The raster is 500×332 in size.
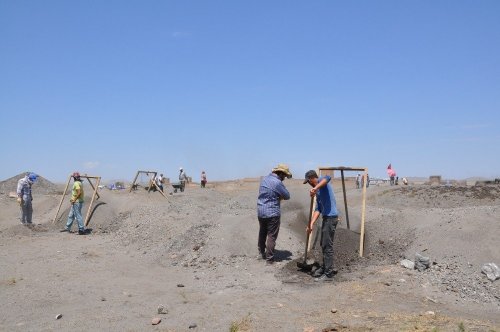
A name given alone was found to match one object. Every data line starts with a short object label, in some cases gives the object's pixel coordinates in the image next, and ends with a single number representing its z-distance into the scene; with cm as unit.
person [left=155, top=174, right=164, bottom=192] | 2502
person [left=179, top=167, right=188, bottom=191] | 2638
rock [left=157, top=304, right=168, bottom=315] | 600
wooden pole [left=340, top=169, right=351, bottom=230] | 926
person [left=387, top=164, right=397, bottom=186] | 2808
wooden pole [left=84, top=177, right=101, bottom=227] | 1430
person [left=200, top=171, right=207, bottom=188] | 2970
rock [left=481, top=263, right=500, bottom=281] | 678
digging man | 746
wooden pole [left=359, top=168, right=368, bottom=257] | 855
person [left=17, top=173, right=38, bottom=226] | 1416
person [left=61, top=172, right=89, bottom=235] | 1312
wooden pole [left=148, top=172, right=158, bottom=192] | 1871
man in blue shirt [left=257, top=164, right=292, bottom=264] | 861
